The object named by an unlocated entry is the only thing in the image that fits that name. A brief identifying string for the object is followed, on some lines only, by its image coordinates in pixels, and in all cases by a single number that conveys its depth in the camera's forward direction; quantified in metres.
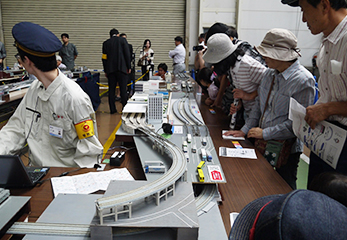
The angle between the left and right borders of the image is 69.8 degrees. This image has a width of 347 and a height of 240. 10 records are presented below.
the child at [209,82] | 4.09
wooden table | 1.41
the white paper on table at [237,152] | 2.08
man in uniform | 1.77
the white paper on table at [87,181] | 1.49
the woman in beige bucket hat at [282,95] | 1.95
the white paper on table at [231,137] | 2.46
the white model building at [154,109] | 2.66
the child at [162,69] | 6.65
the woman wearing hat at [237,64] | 2.46
